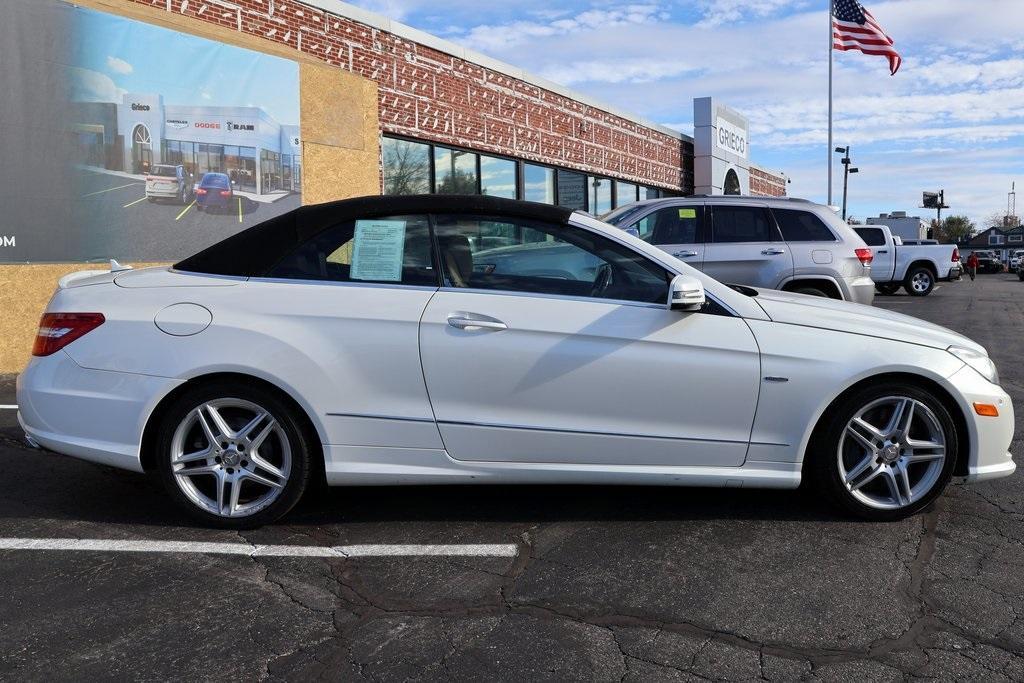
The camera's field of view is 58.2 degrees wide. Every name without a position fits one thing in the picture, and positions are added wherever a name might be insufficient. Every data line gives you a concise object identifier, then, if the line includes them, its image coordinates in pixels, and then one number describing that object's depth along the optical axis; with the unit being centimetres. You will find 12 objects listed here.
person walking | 4232
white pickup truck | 2536
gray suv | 984
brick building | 1277
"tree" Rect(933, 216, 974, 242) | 12646
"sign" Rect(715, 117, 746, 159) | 3061
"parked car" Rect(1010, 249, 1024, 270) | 6108
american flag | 2562
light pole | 5347
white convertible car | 420
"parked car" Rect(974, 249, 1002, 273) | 6131
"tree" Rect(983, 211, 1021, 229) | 14165
